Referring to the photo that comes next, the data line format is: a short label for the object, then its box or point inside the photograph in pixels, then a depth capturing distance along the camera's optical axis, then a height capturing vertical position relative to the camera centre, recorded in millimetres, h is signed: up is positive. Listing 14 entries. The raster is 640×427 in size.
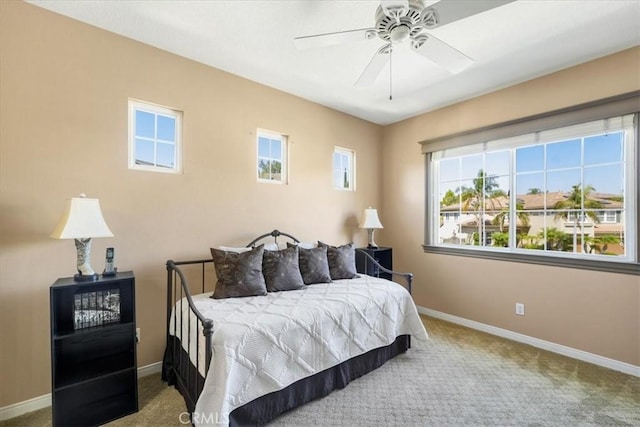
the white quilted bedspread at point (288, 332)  1646 -811
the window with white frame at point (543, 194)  2590 +242
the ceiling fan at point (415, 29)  1496 +1054
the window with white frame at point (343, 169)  4043 +654
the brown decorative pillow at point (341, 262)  3045 -484
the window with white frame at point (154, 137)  2465 +661
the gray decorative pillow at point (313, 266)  2842 -494
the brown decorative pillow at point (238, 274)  2359 -481
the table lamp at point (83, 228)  1825 -89
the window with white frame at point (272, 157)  3250 +653
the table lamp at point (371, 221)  3926 -69
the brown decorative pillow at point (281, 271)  2572 -495
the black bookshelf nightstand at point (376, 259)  3742 -598
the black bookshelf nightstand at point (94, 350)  1831 -920
